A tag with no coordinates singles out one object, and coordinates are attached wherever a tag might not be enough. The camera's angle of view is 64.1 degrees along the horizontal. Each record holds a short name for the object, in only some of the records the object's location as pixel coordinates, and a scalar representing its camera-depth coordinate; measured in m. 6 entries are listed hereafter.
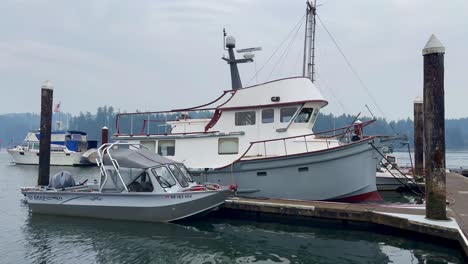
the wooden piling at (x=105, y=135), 24.25
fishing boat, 13.13
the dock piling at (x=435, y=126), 9.68
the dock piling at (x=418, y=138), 21.42
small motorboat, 12.22
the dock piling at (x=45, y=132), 16.78
